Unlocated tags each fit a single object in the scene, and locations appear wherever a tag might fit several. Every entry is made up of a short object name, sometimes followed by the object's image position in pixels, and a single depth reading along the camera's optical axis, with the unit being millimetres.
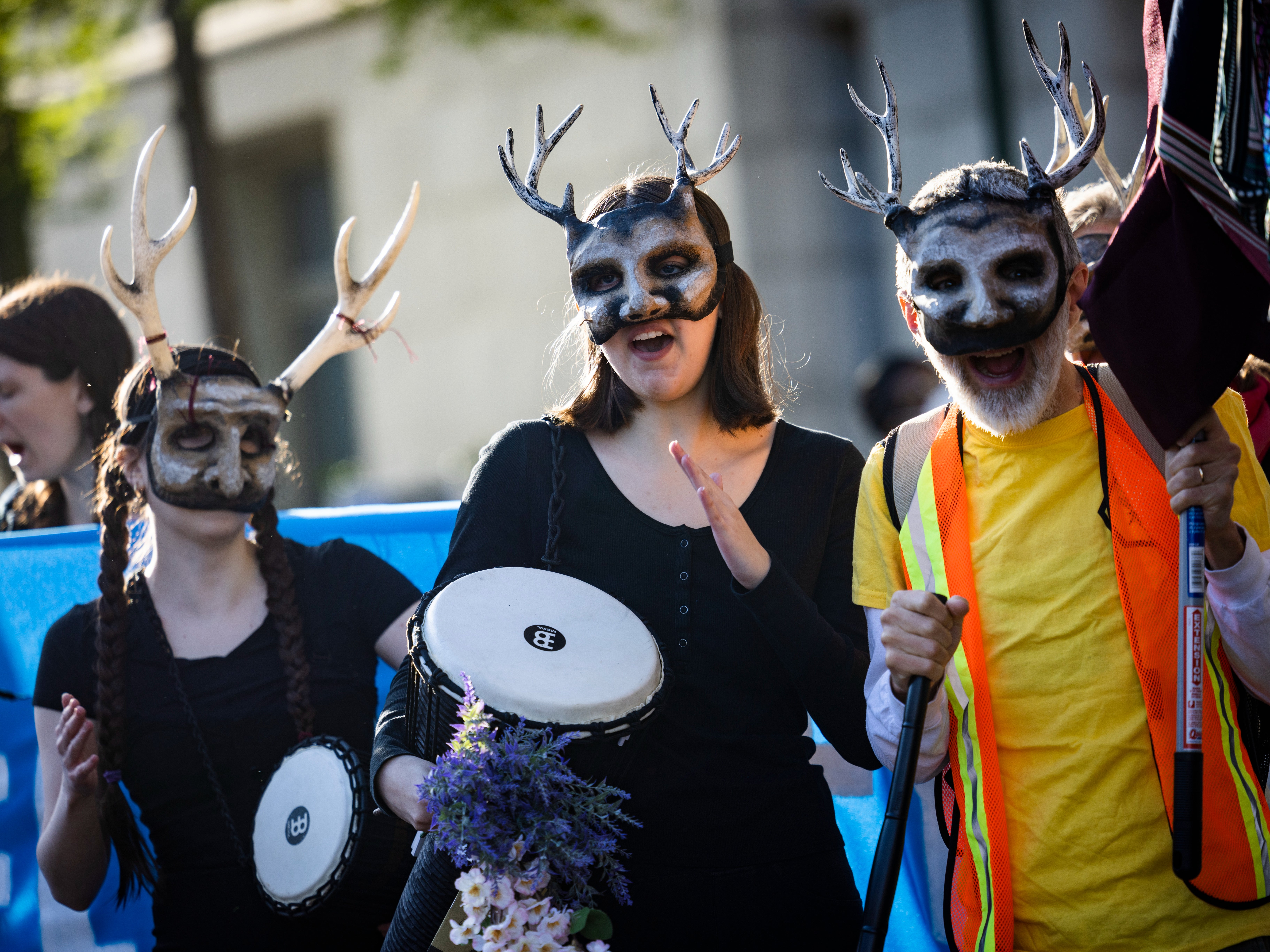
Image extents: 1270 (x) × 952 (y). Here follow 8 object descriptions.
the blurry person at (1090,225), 6609
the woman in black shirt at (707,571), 5105
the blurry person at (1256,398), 5621
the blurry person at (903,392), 11578
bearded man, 4434
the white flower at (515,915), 4516
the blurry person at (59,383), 8023
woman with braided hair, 6398
